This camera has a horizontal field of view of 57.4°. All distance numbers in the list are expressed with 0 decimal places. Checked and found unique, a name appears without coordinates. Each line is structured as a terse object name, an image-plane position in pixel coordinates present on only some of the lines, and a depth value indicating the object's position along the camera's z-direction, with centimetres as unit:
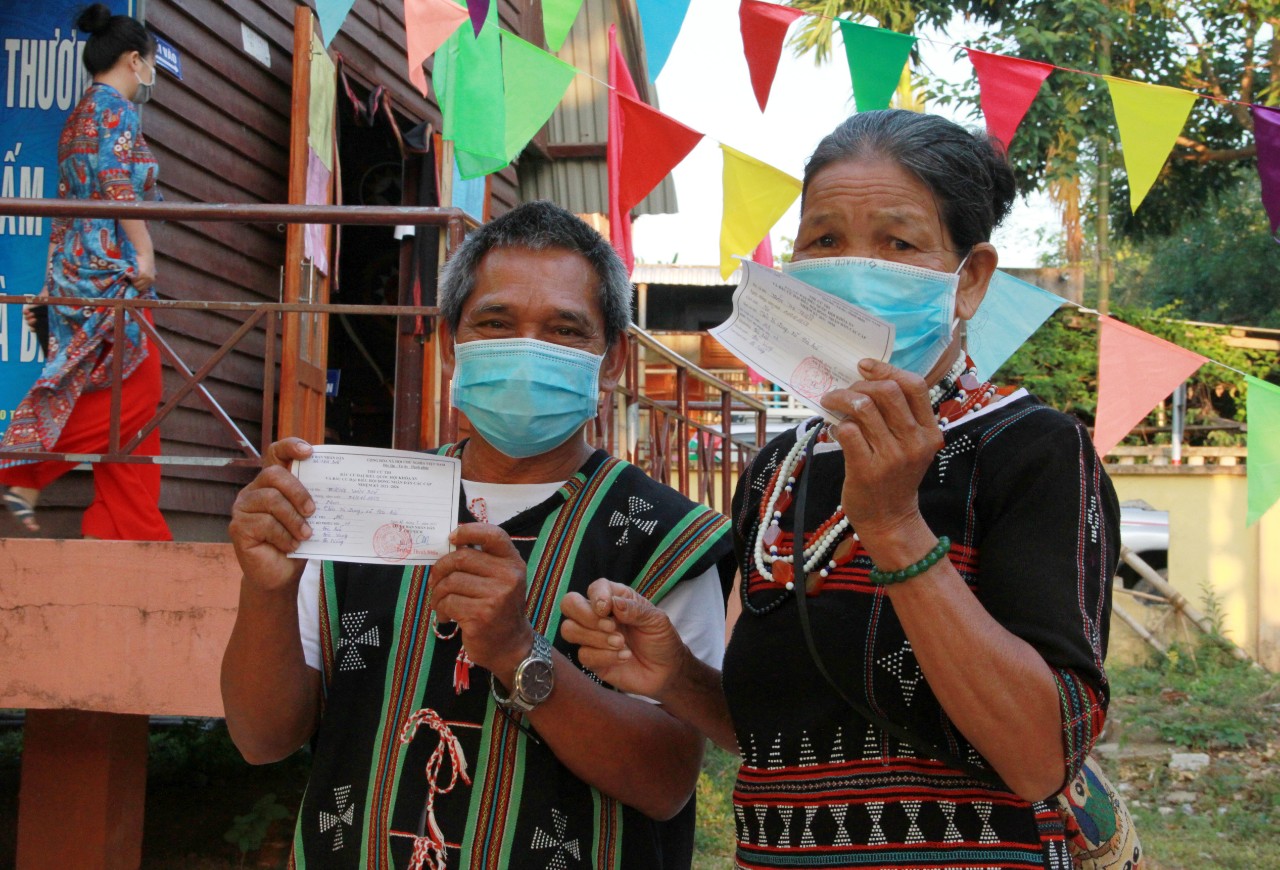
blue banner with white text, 504
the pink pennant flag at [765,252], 580
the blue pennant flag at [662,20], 421
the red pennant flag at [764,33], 426
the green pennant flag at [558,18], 409
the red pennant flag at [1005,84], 424
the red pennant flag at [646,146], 456
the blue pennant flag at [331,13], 370
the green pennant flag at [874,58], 404
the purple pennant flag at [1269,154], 393
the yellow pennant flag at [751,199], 446
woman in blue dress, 410
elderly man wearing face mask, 165
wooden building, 552
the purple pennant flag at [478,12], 369
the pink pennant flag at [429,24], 474
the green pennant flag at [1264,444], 444
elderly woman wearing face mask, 126
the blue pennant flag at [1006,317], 308
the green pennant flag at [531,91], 429
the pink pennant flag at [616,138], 478
